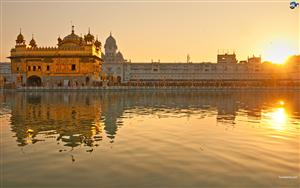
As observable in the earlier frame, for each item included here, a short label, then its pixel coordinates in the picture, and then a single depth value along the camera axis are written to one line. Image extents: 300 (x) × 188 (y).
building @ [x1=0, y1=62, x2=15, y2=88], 98.88
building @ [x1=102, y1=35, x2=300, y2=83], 89.00
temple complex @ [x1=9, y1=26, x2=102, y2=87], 62.22
